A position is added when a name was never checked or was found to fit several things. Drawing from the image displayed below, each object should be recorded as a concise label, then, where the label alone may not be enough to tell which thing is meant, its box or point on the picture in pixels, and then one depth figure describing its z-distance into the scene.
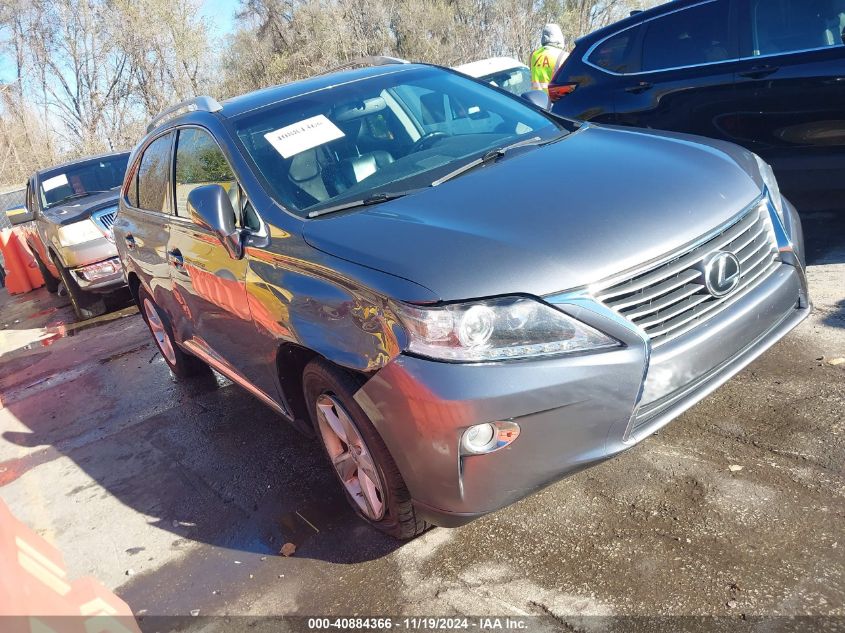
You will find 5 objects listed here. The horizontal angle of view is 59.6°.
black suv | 4.74
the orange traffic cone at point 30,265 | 11.91
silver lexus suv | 2.35
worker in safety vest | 8.59
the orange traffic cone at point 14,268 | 11.79
